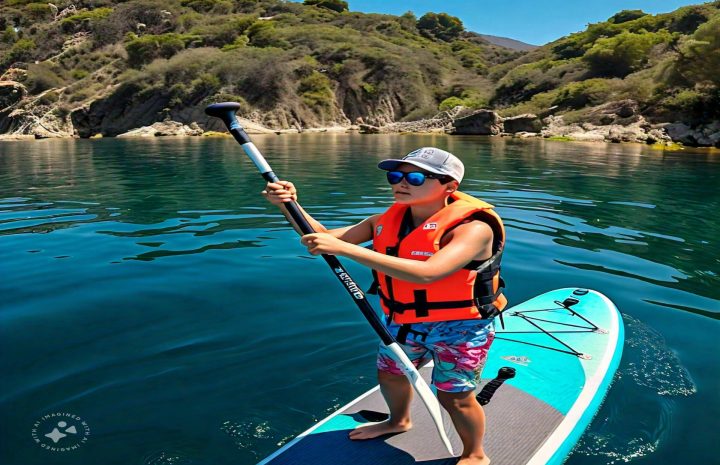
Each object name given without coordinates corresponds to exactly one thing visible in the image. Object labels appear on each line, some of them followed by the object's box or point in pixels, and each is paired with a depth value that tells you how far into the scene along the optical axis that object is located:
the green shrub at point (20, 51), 74.75
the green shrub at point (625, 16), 75.62
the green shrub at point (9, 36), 81.12
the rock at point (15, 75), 65.69
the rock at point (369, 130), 58.32
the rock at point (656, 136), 34.41
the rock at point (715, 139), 31.70
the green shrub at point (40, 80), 63.59
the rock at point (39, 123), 55.88
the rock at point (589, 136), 39.01
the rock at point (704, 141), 32.12
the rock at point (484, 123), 49.34
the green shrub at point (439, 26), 107.00
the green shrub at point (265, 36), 71.69
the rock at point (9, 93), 61.16
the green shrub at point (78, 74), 68.19
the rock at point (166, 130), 53.69
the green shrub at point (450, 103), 63.12
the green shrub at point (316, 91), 62.17
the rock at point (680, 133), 33.66
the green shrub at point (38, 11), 86.38
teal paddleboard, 3.19
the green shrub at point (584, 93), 48.34
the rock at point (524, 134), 45.31
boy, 2.78
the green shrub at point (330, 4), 105.00
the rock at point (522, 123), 47.67
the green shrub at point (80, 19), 81.69
